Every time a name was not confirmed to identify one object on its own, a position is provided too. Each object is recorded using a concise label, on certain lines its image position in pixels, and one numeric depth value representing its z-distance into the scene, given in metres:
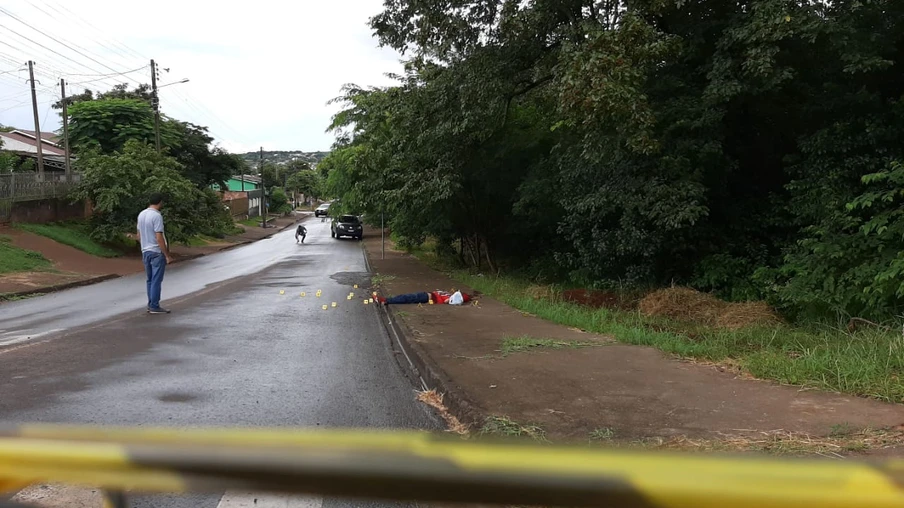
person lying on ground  11.74
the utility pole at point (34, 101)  32.06
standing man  9.80
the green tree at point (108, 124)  33.88
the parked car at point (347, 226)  40.72
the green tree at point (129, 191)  24.81
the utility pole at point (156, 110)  30.68
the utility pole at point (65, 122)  31.78
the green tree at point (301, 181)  117.15
